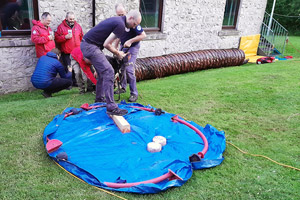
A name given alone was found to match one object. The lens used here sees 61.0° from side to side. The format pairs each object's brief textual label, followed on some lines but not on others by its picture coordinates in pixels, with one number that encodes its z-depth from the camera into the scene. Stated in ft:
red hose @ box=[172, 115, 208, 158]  11.17
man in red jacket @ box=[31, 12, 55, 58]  20.29
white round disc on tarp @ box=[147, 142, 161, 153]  11.42
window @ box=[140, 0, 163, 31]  28.68
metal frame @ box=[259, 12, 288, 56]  43.27
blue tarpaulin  9.88
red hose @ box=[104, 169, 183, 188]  9.18
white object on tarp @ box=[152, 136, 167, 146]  12.05
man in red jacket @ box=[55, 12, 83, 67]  21.97
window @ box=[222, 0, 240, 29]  37.47
